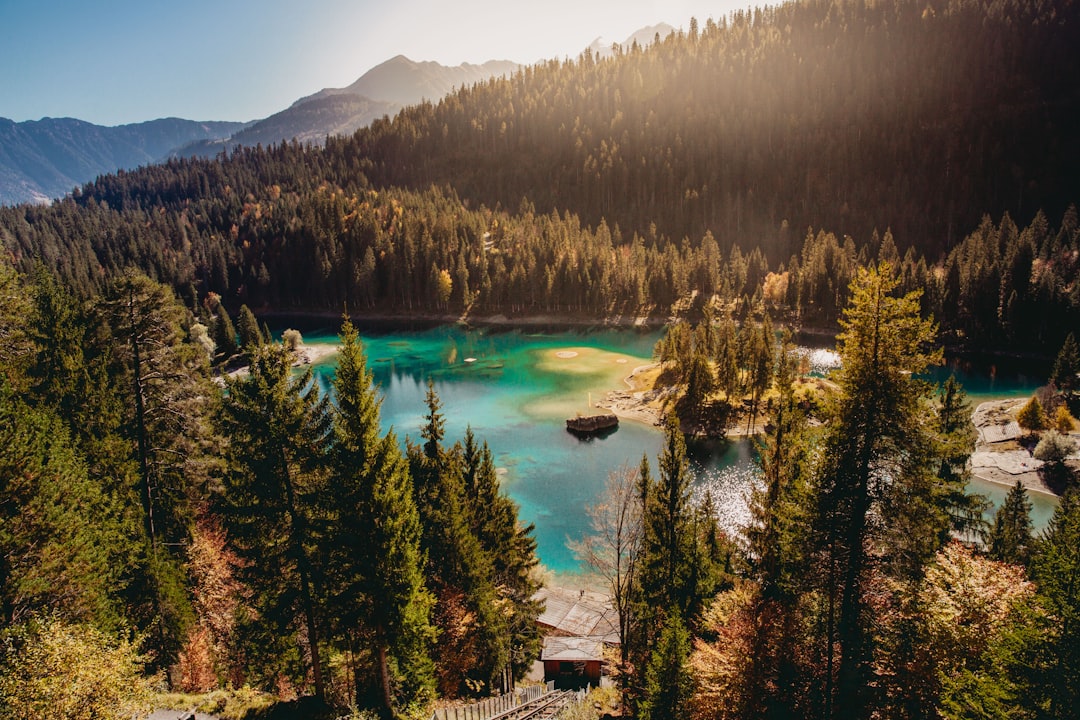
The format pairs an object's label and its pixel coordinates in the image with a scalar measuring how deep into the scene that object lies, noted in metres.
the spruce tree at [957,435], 36.95
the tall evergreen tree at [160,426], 24.31
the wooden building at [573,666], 33.97
